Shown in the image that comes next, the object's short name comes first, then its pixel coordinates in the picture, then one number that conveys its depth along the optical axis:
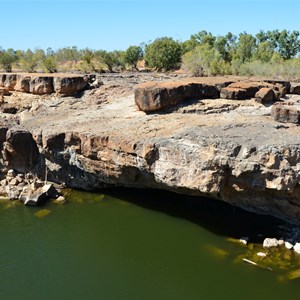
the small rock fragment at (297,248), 17.42
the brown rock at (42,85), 29.25
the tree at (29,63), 43.94
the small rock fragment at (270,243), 17.90
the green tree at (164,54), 52.19
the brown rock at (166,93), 22.89
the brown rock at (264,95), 23.19
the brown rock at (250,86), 24.44
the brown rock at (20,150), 23.94
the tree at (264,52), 55.31
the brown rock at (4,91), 30.70
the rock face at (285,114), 19.83
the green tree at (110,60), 49.00
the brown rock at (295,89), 26.85
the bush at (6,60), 43.88
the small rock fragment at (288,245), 17.67
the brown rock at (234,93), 23.97
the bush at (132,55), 55.69
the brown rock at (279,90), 24.41
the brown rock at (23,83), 29.92
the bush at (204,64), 42.06
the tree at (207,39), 73.00
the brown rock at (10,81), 30.81
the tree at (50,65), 42.40
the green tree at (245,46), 62.14
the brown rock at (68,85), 28.64
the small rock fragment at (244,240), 18.28
